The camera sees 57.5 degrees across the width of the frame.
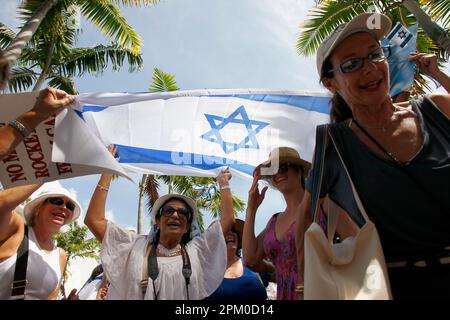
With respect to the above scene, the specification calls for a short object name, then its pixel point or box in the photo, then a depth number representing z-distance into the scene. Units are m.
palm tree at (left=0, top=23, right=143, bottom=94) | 13.31
